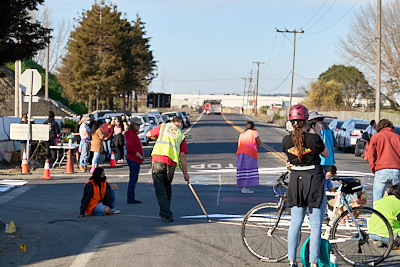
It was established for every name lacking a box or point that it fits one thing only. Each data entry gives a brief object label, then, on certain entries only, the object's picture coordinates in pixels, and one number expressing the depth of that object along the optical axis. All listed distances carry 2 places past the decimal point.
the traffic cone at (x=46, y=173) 18.17
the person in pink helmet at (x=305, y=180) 6.66
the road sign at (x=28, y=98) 19.58
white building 187.43
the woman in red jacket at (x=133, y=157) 13.11
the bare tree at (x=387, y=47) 54.84
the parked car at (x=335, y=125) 34.78
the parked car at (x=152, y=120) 38.78
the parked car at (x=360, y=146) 26.80
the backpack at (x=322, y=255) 6.79
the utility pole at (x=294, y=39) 70.94
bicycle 7.57
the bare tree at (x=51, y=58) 84.87
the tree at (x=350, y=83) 109.52
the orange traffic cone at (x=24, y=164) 19.44
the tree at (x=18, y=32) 15.52
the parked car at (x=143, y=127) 34.31
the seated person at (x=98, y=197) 11.28
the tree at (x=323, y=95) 102.50
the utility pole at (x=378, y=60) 36.06
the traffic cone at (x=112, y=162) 22.25
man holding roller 10.70
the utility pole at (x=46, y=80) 44.00
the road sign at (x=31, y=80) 19.81
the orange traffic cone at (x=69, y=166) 20.02
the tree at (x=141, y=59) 72.40
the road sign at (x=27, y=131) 19.47
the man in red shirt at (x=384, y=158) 9.42
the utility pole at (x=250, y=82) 170.00
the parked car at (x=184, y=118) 60.51
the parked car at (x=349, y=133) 30.59
